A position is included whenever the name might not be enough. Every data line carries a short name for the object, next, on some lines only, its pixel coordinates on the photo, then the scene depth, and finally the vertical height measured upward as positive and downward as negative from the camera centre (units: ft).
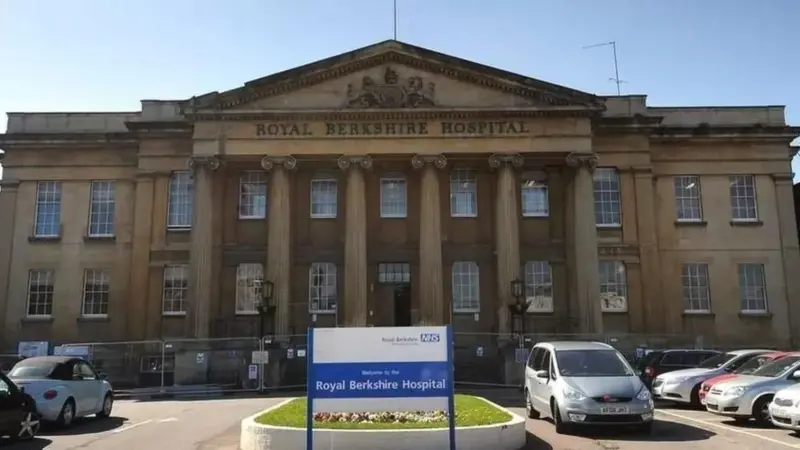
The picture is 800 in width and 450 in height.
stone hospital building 99.86 +16.41
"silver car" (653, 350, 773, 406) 62.49 -5.78
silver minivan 44.80 -4.78
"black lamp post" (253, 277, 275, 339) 94.63 +2.47
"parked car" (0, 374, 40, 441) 43.09 -5.70
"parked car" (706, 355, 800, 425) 50.55 -5.61
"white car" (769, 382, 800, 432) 43.80 -6.02
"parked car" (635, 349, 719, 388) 72.64 -4.78
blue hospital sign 32.63 -2.39
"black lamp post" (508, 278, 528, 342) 94.73 +2.23
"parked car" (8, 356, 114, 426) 50.93 -4.92
